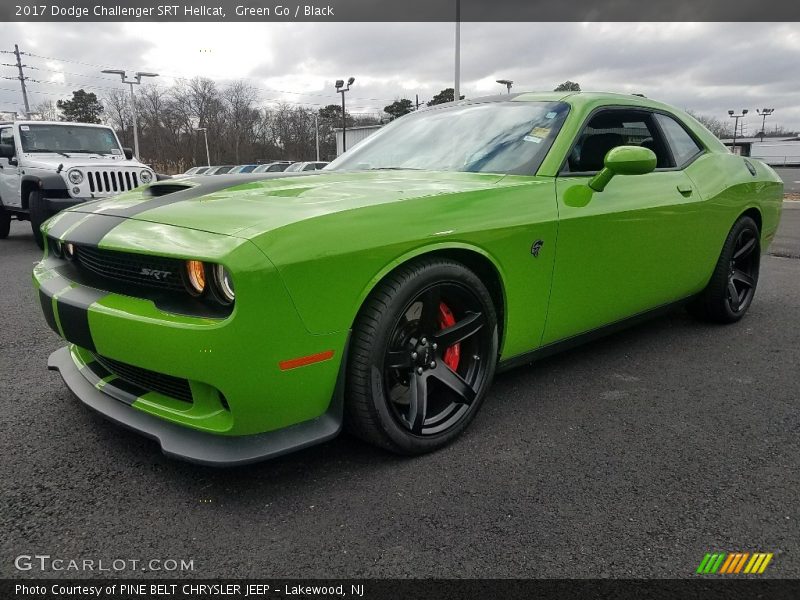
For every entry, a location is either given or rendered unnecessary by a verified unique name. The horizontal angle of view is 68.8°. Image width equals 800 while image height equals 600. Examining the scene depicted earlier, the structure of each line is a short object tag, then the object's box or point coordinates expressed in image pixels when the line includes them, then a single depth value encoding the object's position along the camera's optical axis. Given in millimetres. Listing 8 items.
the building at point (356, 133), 44281
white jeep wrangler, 7496
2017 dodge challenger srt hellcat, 1729
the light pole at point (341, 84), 31531
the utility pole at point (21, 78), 47156
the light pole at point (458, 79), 18469
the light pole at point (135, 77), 32750
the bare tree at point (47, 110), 52469
